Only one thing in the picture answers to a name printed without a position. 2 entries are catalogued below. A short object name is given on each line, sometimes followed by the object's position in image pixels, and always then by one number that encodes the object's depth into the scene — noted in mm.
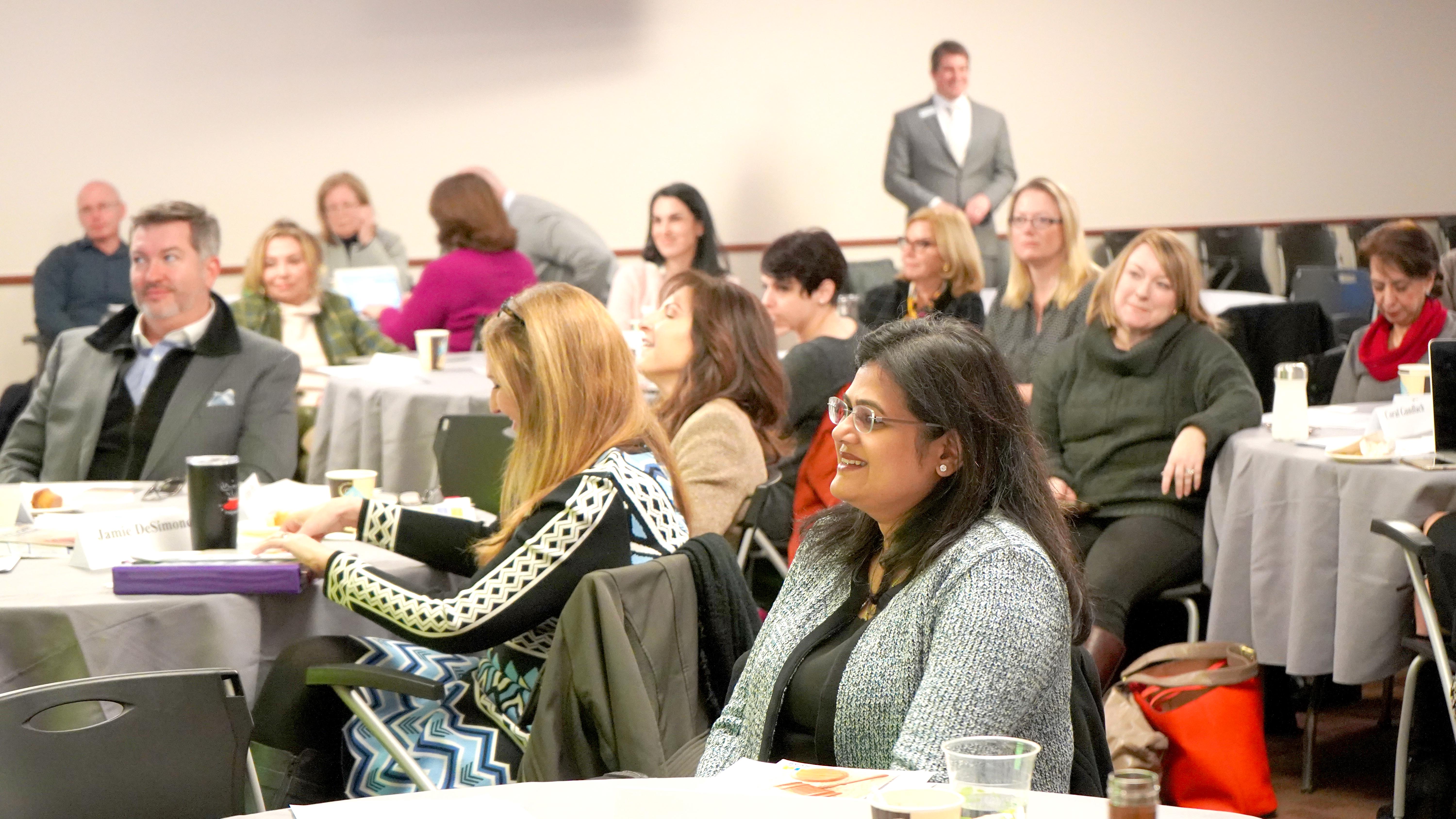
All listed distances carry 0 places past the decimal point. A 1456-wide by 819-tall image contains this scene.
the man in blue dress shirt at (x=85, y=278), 8055
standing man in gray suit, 8789
